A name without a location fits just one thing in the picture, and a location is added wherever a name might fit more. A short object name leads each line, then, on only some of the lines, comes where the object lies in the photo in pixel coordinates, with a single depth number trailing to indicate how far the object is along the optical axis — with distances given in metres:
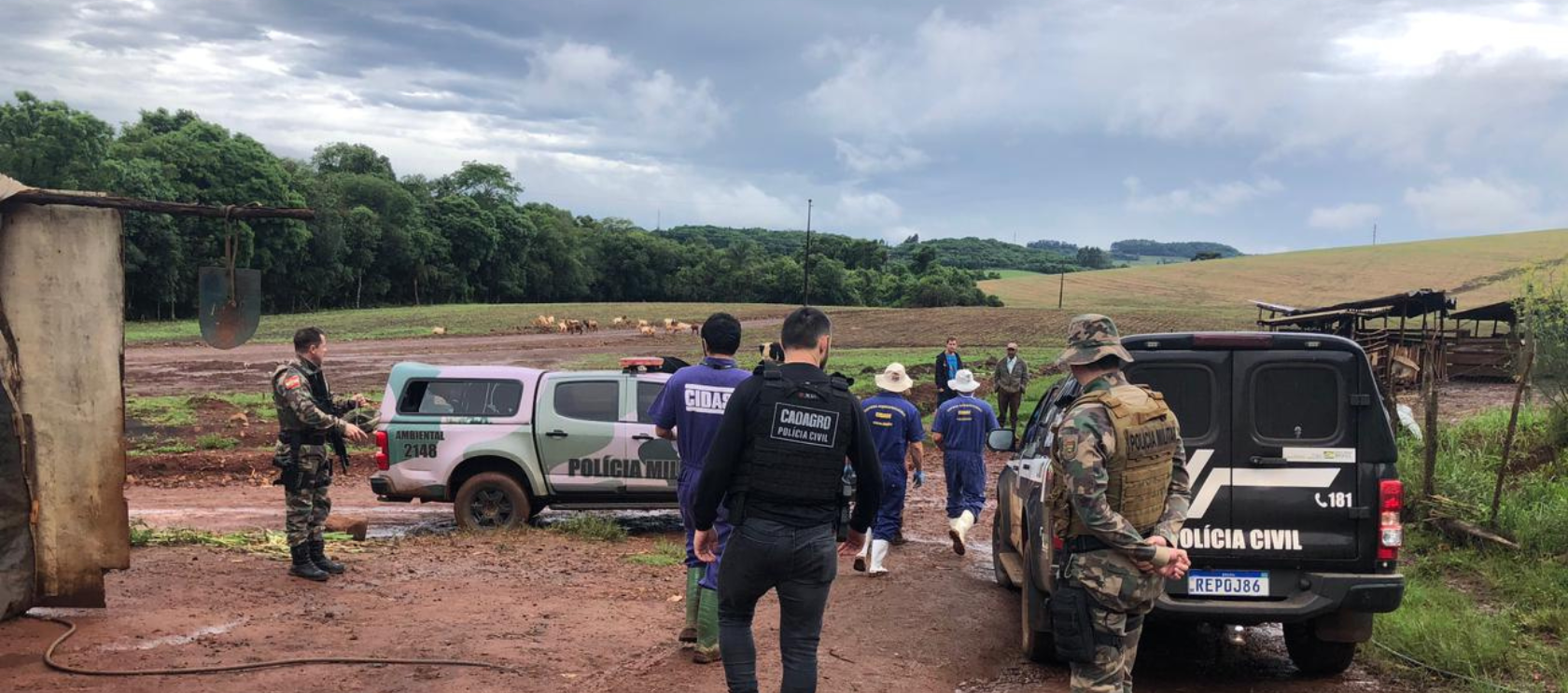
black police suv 5.93
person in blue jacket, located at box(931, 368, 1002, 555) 9.76
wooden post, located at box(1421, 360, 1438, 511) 10.00
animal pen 26.30
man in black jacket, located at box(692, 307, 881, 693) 4.40
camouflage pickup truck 10.84
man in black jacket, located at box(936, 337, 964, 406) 17.25
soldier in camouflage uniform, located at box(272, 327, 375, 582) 8.06
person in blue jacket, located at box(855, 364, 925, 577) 9.01
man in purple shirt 5.91
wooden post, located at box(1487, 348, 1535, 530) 9.20
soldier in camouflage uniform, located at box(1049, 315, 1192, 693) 4.43
